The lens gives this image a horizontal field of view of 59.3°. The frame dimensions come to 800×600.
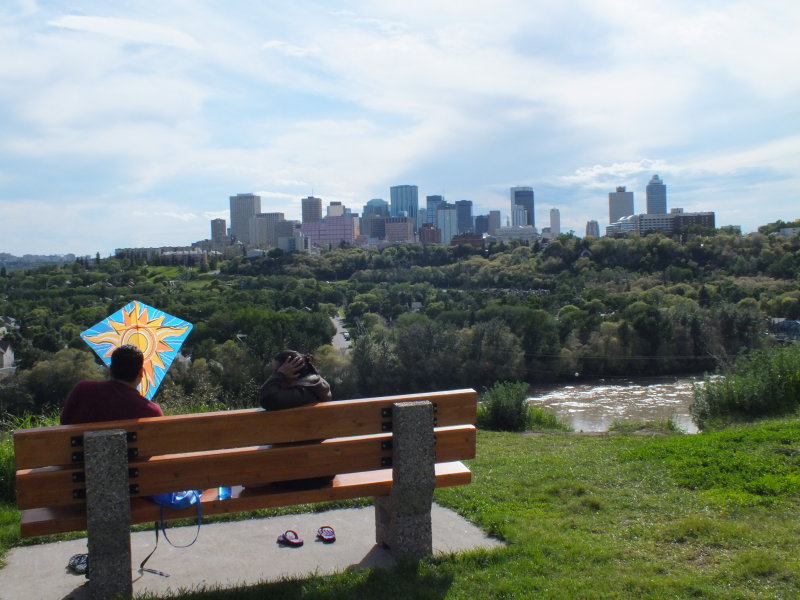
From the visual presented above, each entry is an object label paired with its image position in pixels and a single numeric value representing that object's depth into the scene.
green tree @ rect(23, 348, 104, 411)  31.83
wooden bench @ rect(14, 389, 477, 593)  3.03
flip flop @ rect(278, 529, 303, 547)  3.75
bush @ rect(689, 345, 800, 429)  8.29
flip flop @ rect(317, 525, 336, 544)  3.80
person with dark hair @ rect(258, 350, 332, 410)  3.41
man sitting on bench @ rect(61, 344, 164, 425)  3.33
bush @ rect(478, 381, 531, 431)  10.70
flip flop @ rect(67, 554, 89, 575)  3.41
